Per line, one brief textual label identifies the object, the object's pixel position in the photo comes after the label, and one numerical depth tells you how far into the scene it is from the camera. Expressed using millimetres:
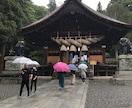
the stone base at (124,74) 6798
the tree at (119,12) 18645
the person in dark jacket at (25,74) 4252
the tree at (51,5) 32099
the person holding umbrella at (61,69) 5218
